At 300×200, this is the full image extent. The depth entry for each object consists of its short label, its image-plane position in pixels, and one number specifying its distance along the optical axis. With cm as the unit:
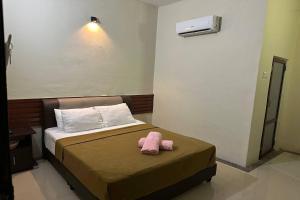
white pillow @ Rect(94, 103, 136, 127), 337
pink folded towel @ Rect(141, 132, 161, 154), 231
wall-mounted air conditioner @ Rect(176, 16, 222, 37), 329
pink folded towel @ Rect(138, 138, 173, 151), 246
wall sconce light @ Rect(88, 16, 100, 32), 345
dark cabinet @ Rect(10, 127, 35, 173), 269
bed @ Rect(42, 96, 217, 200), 189
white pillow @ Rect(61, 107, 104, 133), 298
